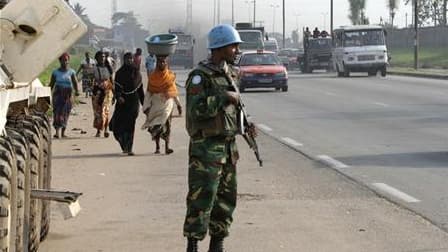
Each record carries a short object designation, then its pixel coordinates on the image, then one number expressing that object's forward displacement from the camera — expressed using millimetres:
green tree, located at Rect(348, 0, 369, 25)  100875
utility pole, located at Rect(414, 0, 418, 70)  54256
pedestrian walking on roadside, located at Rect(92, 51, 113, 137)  17953
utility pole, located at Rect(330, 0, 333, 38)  84438
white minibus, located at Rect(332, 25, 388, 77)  47000
